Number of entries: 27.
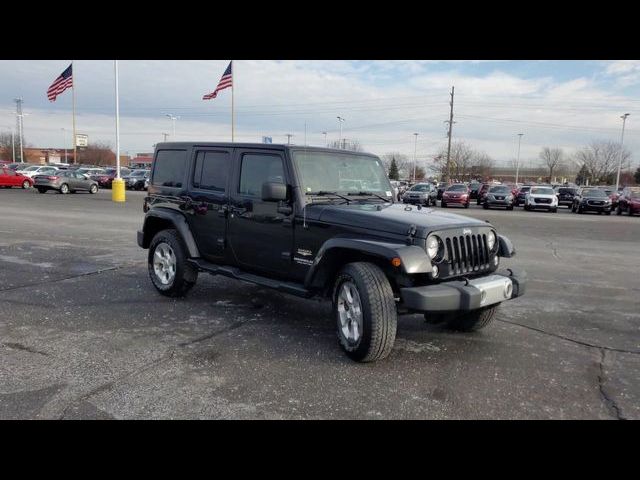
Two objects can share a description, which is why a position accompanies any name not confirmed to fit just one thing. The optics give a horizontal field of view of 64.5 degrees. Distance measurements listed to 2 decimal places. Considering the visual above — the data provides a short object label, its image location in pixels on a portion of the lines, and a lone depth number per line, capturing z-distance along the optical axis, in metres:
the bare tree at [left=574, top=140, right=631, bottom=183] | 86.75
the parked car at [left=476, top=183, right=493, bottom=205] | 36.75
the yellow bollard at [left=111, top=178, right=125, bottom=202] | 25.78
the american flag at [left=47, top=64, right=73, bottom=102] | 30.12
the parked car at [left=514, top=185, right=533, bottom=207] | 34.48
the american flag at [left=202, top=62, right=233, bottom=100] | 29.92
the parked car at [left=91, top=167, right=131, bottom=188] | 40.41
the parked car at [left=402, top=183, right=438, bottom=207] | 30.41
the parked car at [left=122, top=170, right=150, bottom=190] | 40.38
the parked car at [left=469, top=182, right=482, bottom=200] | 43.22
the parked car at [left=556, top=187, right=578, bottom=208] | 38.02
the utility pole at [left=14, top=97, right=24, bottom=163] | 82.53
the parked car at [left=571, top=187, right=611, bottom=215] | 28.80
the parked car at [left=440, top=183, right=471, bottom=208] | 31.14
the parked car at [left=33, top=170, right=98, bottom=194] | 30.08
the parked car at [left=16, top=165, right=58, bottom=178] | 35.88
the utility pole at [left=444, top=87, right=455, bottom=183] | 59.88
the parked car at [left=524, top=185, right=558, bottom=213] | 29.09
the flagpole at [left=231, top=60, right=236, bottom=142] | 42.25
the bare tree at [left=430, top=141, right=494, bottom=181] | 90.94
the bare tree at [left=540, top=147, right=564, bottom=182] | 100.31
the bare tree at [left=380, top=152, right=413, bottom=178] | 106.12
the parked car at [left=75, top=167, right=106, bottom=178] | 42.83
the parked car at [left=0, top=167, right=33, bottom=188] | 33.59
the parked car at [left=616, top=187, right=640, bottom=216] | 27.72
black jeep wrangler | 4.26
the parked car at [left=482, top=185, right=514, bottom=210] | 29.72
